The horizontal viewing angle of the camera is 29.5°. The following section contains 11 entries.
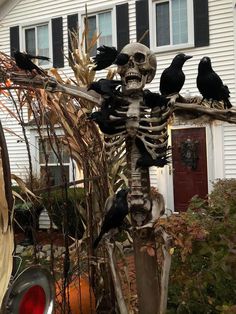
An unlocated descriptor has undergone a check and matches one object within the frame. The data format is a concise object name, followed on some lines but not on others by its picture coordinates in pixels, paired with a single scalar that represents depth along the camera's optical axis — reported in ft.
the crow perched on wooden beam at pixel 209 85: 7.45
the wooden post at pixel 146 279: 7.50
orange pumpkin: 10.51
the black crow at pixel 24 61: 7.25
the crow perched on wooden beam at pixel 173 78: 7.41
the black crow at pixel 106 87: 7.40
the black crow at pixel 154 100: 7.29
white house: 30.27
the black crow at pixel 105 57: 7.79
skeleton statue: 7.23
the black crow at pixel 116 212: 7.41
